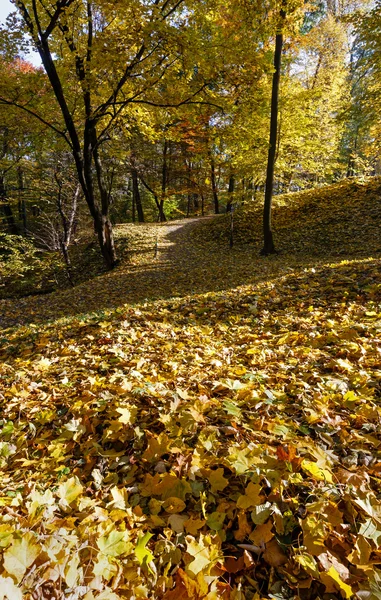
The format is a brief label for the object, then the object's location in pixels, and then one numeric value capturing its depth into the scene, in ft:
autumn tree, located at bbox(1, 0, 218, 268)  22.09
